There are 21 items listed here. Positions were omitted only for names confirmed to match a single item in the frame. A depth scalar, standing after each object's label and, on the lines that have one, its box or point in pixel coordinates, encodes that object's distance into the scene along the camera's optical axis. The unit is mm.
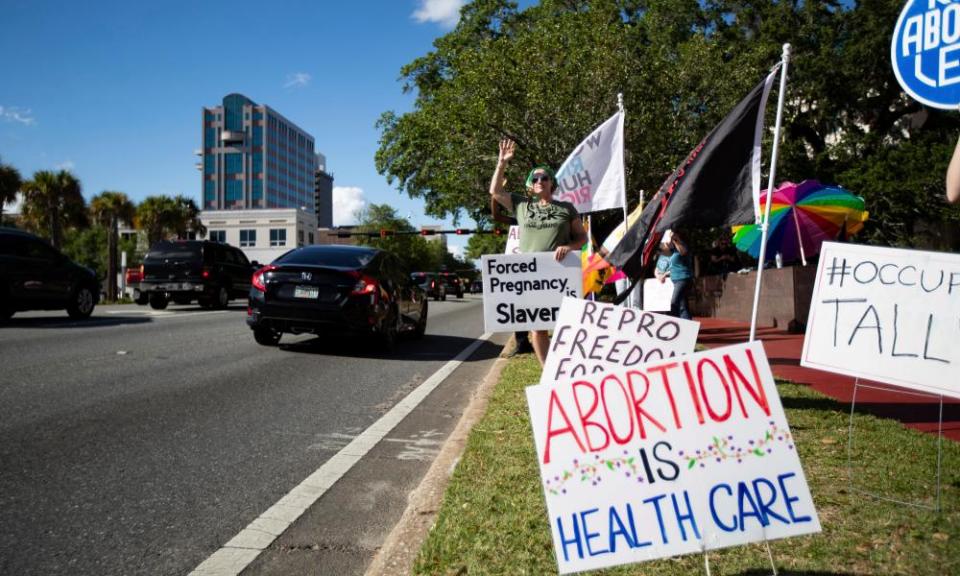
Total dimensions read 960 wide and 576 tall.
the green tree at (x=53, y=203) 39594
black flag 4395
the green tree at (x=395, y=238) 88188
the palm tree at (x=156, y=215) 52125
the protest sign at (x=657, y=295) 10016
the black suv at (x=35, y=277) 12625
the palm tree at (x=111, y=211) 47812
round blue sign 3406
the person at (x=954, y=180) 2883
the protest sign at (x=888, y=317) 3486
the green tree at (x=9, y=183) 35281
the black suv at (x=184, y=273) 18609
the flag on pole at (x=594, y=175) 7859
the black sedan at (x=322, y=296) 9398
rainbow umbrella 13852
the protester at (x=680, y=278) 9633
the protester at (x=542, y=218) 5508
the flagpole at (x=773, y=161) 4402
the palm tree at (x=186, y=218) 53562
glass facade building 143000
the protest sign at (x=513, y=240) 9969
